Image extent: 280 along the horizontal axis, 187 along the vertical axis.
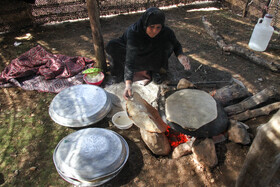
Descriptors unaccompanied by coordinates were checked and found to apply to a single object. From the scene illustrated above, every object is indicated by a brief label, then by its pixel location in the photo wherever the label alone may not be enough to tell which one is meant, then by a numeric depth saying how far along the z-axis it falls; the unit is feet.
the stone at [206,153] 6.44
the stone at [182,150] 7.09
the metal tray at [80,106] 8.33
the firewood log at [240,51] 11.48
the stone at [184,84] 8.40
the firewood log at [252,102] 8.04
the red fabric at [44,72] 10.85
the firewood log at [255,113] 7.85
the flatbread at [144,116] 7.27
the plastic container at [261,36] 12.60
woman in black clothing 8.02
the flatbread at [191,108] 6.63
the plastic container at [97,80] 10.58
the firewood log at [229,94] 8.32
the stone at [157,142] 7.11
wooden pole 9.21
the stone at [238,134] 6.81
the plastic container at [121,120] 8.54
